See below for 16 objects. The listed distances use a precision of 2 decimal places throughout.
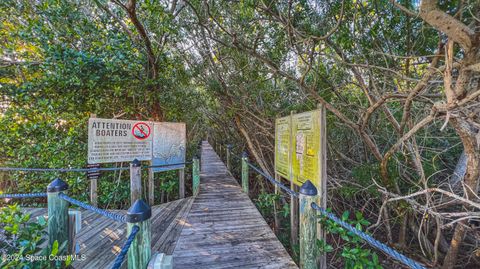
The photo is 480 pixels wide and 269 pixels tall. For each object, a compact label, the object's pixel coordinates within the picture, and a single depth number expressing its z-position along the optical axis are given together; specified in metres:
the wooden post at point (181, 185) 4.74
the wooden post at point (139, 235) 1.25
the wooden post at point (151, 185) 4.26
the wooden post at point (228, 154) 7.54
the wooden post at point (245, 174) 4.79
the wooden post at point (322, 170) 2.21
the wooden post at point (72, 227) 1.88
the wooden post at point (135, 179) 3.59
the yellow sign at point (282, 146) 3.31
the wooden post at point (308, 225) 1.79
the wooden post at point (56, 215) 1.81
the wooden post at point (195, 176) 4.59
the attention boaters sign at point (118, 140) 3.59
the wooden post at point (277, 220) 4.40
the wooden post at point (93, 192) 3.67
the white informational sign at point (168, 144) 4.45
